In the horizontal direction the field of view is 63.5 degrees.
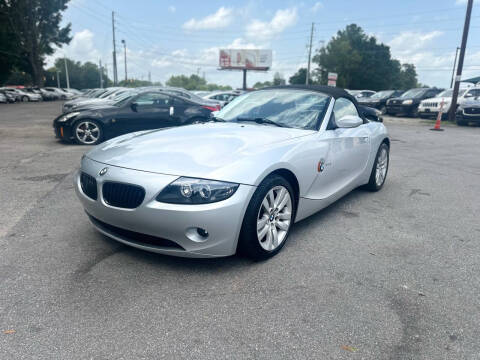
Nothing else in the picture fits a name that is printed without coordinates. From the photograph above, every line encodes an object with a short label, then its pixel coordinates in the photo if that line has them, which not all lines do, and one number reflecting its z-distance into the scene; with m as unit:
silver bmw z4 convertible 2.63
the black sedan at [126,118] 9.00
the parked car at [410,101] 21.30
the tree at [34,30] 39.00
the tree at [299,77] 81.84
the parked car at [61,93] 47.66
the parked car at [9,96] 36.50
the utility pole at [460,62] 18.00
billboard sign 62.22
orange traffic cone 14.96
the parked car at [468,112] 15.82
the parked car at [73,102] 15.78
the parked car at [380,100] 24.20
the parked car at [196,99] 10.94
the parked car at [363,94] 27.83
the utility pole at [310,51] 56.31
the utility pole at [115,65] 52.81
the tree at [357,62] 66.12
